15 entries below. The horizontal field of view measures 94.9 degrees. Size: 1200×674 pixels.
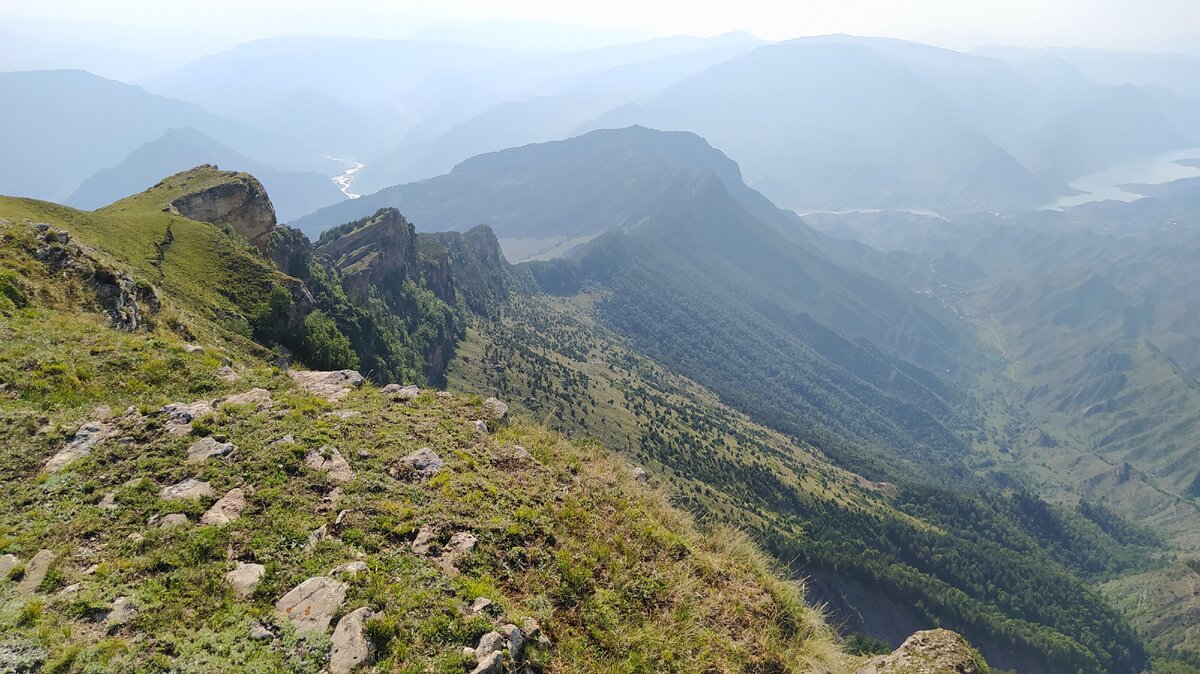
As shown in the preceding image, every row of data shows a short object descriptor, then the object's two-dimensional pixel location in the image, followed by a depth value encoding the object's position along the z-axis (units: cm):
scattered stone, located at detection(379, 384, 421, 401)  2322
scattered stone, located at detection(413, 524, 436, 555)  1371
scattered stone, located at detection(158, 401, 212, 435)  1770
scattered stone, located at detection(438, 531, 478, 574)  1337
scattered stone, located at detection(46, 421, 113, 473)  1568
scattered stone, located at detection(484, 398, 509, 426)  2259
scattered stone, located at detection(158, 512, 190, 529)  1340
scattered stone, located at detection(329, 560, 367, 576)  1241
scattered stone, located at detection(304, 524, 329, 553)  1325
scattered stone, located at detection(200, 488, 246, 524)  1381
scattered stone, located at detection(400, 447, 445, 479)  1708
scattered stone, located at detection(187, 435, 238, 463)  1638
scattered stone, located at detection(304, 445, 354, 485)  1619
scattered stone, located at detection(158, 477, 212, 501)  1455
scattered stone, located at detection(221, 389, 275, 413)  2009
